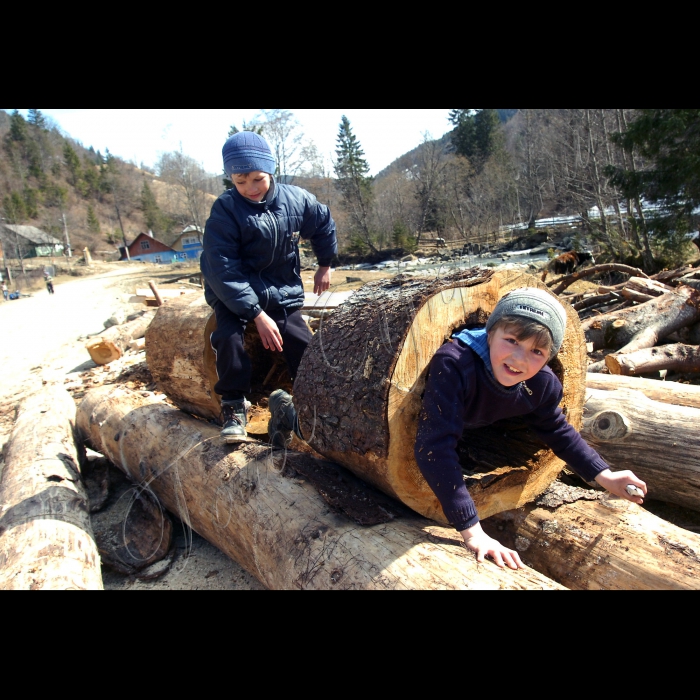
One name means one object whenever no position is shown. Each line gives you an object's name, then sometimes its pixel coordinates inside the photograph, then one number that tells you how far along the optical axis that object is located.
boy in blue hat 2.72
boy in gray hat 1.75
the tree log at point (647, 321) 5.11
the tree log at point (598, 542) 1.85
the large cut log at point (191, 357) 3.39
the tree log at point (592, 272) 7.05
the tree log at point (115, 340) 7.57
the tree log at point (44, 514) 2.06
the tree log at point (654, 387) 3.12
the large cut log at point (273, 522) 1.70
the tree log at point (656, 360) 4.29
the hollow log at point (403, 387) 1.99
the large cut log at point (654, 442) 2.58
